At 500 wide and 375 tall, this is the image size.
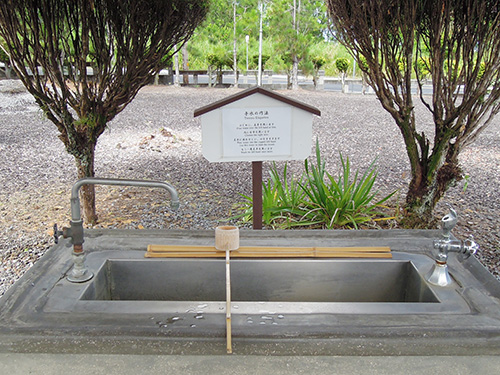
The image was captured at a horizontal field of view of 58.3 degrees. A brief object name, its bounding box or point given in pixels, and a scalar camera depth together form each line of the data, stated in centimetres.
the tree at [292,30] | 1573
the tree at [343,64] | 1545
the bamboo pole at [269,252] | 197
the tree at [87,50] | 307
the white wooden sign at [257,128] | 245
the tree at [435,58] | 295
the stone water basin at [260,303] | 137
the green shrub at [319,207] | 374
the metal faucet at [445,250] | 172
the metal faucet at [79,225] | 166
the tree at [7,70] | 1505
